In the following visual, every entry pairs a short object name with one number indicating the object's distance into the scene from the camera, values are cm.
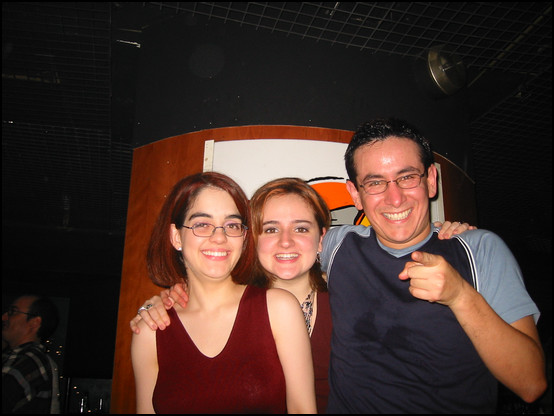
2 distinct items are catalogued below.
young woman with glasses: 77
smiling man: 67
